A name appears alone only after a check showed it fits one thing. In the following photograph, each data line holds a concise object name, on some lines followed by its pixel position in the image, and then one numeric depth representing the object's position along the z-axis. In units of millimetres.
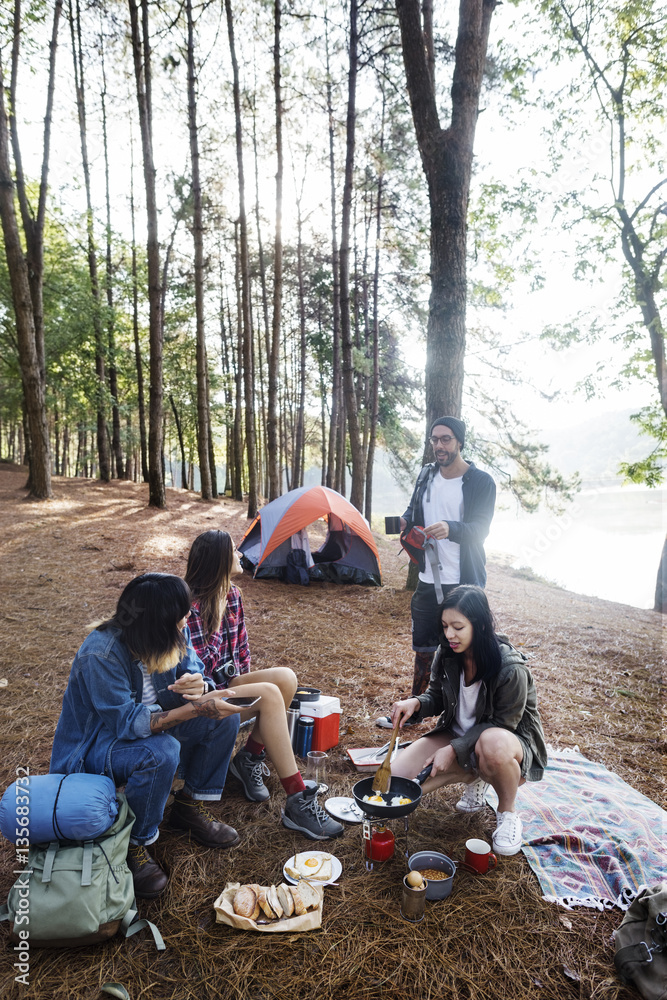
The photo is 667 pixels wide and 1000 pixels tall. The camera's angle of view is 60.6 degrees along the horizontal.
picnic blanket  2367
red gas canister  2490
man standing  3598
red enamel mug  2424
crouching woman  2605
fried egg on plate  2381
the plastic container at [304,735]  3404
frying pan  2473
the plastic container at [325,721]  3441
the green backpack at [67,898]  1929
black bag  1863
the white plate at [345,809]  2824
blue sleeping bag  1928
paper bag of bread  2127
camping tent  7523
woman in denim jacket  2227
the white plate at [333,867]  2351
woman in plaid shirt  2730
